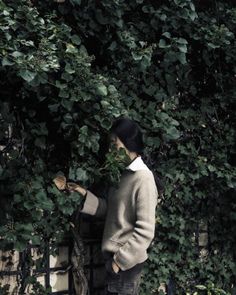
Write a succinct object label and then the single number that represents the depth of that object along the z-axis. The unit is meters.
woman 3.36
